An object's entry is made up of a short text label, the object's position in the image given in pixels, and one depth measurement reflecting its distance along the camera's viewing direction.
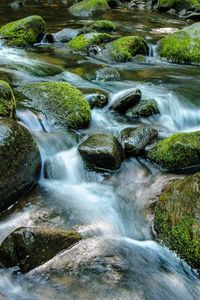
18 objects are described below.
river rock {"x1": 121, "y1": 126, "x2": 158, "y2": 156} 7.04
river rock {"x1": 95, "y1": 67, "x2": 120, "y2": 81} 10.09
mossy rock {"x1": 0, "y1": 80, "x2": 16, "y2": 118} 6.51
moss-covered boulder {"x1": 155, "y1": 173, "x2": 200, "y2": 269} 4.68
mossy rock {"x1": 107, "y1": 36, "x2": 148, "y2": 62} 11.85
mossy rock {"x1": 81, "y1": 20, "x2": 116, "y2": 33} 15.24
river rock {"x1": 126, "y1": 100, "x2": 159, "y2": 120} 8.23
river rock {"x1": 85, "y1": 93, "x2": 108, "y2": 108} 8.34
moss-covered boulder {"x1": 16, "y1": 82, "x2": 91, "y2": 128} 7.53
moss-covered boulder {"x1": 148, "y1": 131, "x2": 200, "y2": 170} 6.69
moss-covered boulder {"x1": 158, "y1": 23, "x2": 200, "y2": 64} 12.09
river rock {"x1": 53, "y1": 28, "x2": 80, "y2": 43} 13.85
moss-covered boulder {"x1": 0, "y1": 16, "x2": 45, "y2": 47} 13.02
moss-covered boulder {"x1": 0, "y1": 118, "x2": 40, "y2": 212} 5.28
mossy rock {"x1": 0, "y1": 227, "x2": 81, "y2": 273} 4.37
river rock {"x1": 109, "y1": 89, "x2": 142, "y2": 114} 8.23
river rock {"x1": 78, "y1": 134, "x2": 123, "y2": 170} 6.56
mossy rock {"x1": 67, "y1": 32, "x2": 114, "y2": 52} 12.70
